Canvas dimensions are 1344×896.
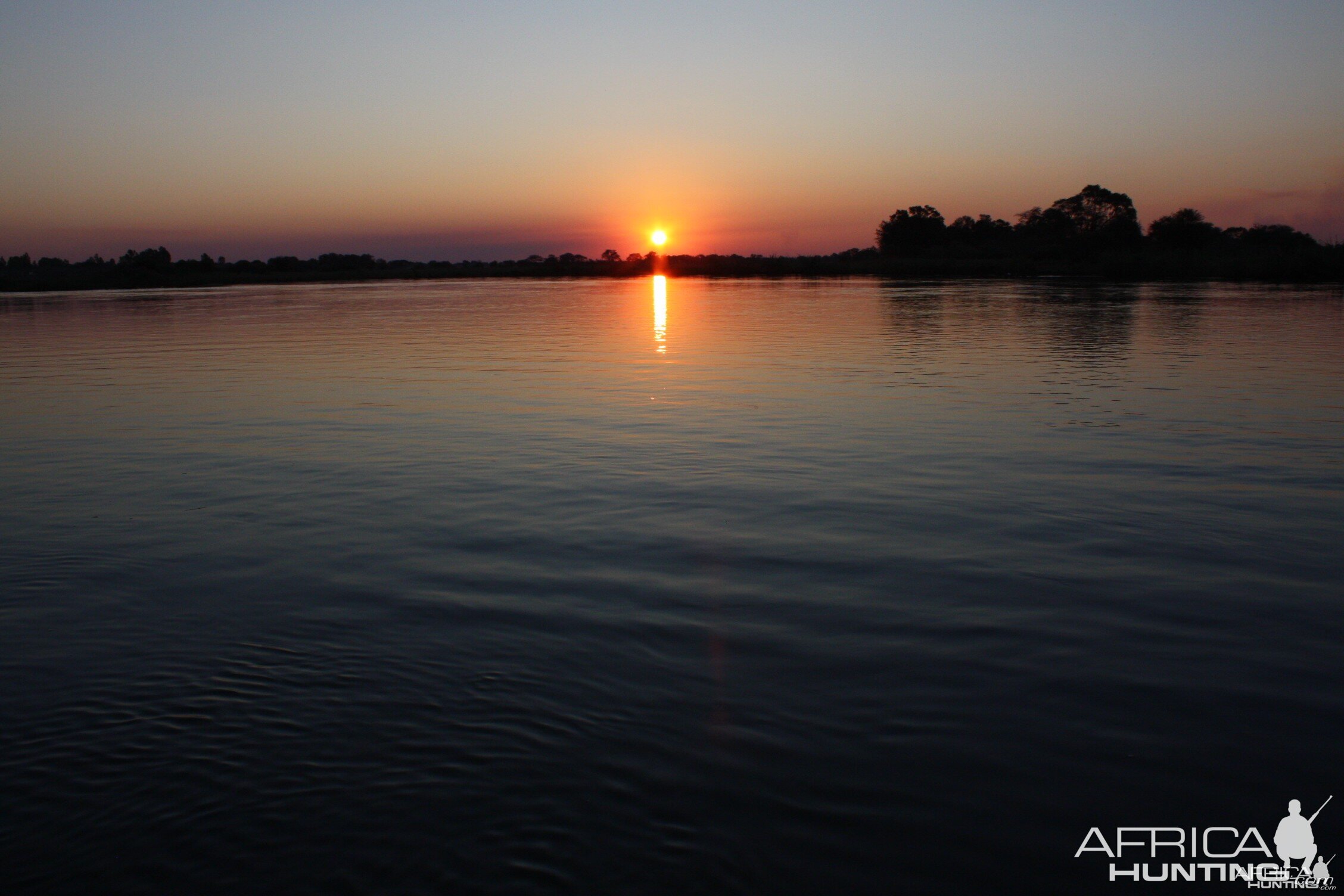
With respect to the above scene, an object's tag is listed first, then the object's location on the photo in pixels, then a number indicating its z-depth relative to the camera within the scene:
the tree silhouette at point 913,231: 192.75
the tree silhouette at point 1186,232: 143.62
